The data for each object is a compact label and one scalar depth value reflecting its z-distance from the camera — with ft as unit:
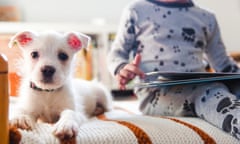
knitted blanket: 2.08
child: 3.31
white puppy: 2.68
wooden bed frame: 1.80
